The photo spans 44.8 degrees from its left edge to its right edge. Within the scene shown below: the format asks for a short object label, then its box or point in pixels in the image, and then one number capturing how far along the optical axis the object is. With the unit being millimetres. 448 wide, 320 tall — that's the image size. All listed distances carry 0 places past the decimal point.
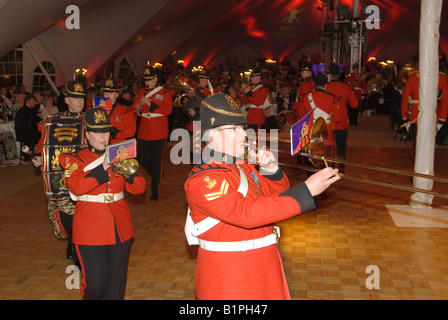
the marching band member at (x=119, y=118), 6459
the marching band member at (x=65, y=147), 4949
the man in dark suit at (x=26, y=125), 11380
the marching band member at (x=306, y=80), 9500
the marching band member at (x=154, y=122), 7992
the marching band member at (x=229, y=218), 2650
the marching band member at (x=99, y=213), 3818
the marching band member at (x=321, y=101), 7473
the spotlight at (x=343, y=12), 13148
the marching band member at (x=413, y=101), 8086
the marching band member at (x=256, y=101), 10604
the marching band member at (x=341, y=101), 8305
